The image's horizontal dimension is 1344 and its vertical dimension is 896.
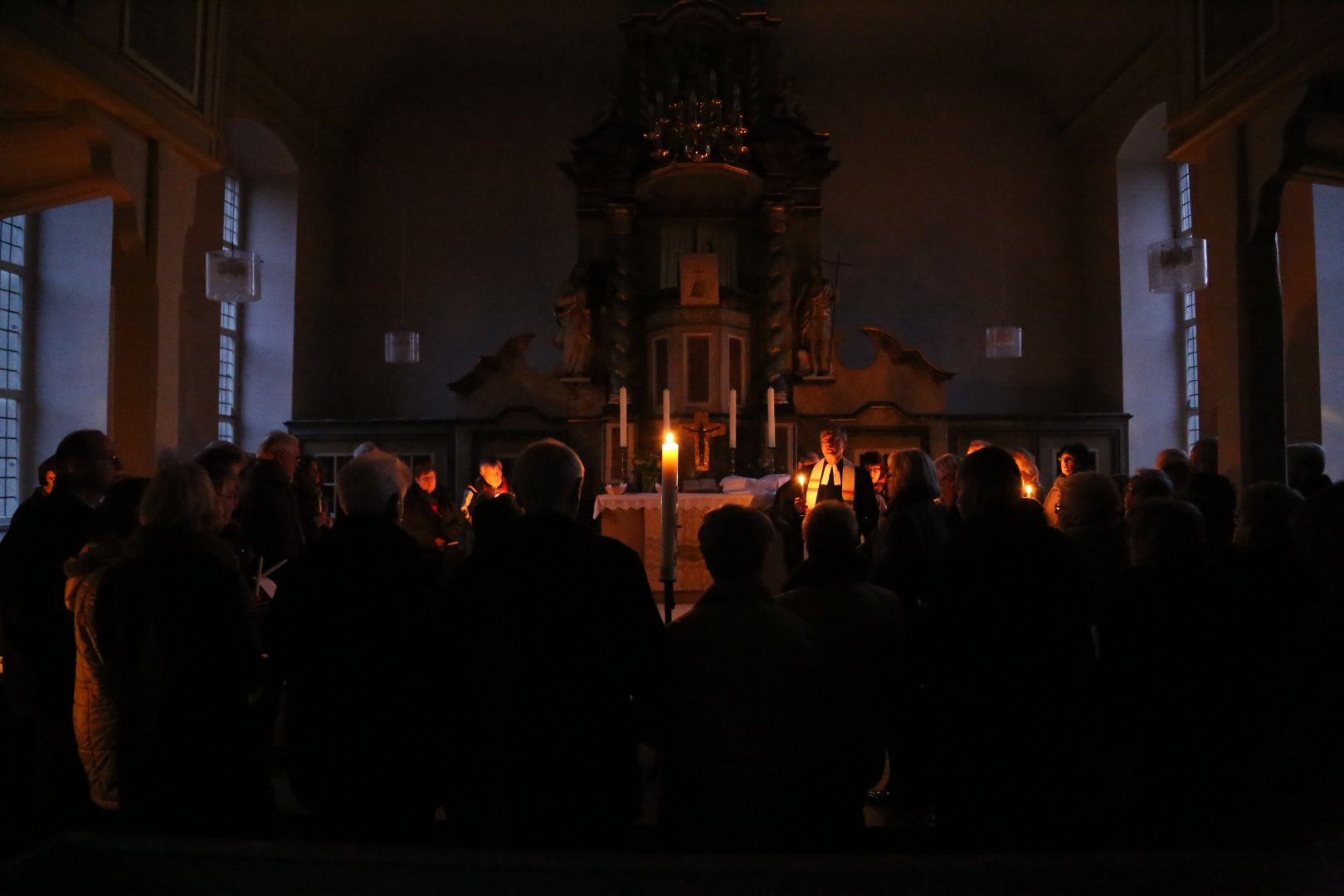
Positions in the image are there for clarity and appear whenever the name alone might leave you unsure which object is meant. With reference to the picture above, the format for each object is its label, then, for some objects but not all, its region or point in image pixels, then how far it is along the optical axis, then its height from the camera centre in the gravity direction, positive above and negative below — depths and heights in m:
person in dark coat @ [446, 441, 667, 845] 2.03 -0.43
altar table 8.92 -0.47
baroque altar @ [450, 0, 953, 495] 11.18 +2.29
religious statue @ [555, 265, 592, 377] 11.68 +1.84
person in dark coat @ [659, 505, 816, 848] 2.05 -0.55
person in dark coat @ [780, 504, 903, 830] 2.55 -0.45
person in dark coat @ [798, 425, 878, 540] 6.49 -0.02
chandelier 11.02 +4.07
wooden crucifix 9.97 +0.43
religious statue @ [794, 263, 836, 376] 11.53 +1.86
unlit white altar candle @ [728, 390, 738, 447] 8.91 +0.52
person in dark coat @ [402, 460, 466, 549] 5.02 -0.25
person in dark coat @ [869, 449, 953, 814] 3.13 -0.31
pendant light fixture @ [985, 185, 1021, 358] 11.81 +1.66
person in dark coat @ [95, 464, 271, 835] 2.29 -0.49
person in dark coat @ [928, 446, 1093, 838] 2.30 -0.52
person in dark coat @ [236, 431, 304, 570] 4.11 -0.15
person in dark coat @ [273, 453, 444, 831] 2.14 -0.47
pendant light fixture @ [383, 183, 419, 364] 12.40 +1.69
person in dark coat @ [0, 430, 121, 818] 3.42 -0.51
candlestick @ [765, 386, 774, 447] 8.98 +0.50
